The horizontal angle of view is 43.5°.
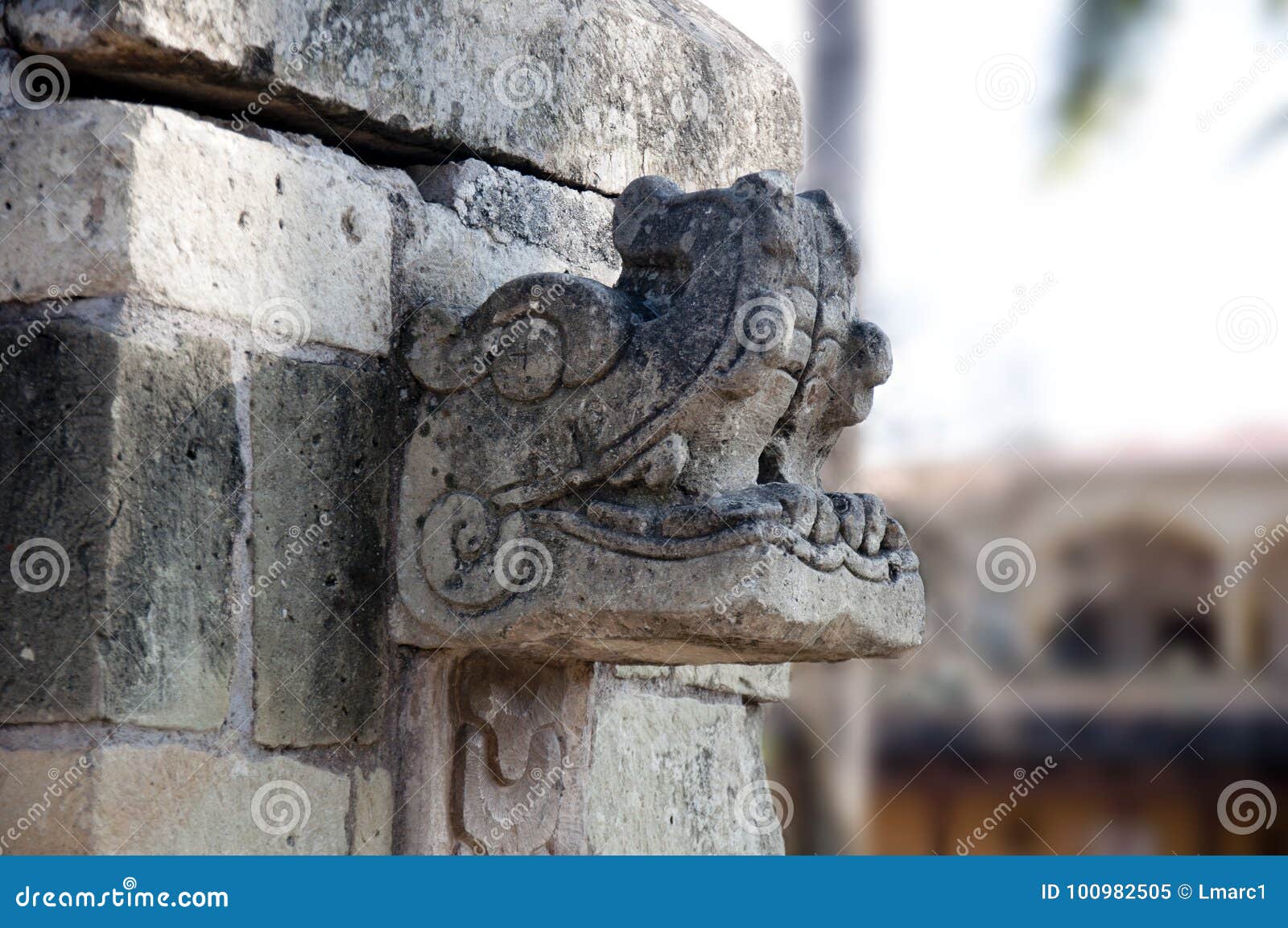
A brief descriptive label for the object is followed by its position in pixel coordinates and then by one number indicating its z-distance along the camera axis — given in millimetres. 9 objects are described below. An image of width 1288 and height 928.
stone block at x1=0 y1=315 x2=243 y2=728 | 1940
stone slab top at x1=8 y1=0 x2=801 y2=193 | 2055
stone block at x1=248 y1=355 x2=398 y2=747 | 2164
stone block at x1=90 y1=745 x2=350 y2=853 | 1940
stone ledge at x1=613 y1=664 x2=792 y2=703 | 2915
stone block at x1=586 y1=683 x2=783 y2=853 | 2752
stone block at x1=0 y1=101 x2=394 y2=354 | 1994
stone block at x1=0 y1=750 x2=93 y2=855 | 1919
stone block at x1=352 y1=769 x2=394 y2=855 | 2299
